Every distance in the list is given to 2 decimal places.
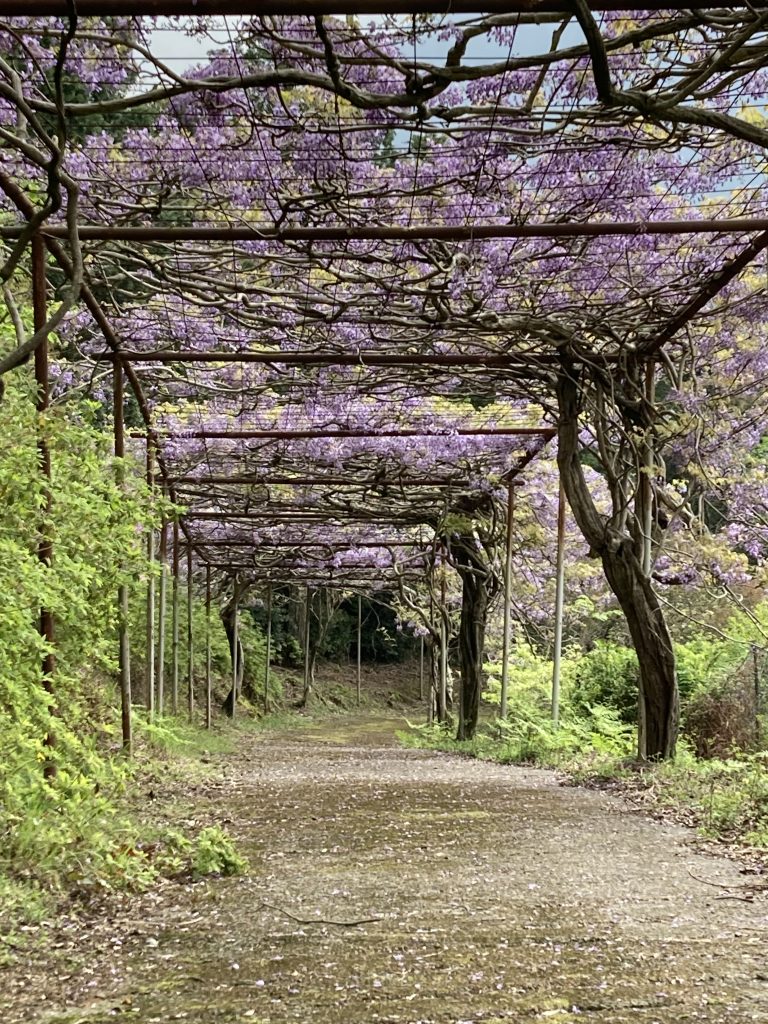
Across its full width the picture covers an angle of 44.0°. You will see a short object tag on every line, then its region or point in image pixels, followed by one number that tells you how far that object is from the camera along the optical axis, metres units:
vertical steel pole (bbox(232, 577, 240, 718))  18.67
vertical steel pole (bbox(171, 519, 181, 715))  11.34
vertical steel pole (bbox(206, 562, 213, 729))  14.78
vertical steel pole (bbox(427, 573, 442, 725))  15.59
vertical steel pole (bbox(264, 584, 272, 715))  20.81
